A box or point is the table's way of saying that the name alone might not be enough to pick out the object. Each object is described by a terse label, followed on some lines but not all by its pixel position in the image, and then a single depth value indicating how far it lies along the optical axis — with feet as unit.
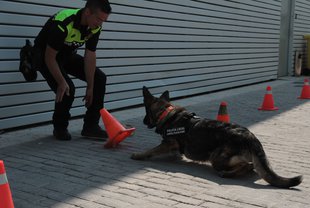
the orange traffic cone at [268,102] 27.84
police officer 15.94
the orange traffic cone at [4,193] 8.39
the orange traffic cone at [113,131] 16.83
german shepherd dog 13.20
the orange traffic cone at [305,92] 33.94
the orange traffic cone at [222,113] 20.70
